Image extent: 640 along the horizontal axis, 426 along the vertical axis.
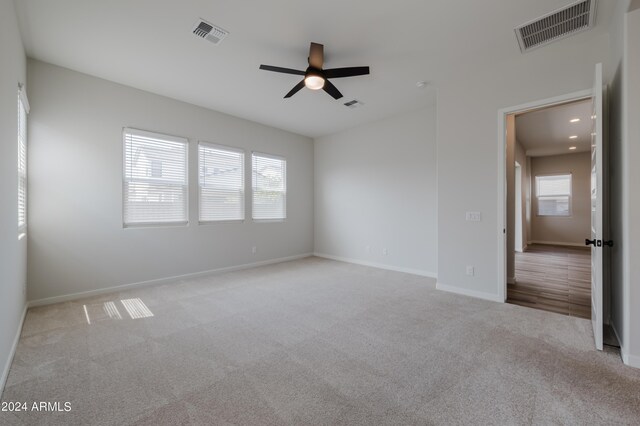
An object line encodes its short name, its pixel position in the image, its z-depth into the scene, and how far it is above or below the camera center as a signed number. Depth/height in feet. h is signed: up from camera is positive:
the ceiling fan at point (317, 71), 9.38 +5.00
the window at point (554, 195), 29.01 +1.91
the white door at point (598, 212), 7.64 +0.00
